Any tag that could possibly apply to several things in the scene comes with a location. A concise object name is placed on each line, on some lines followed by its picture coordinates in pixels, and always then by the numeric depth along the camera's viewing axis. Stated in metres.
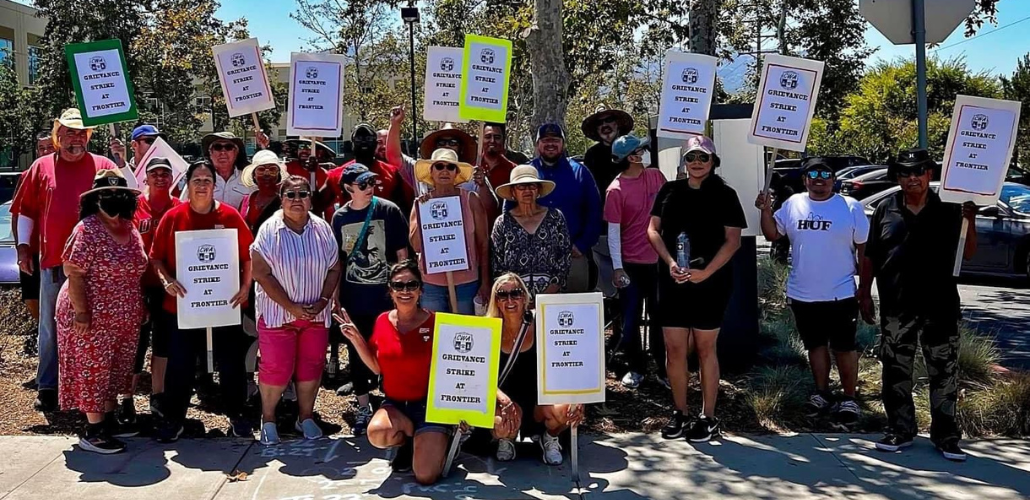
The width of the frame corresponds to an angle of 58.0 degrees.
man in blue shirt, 6.50
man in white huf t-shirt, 6.17
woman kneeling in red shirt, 5.16
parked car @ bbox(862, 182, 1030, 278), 11.94
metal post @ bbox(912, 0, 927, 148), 6.66
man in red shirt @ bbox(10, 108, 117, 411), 6.30
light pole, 23.45
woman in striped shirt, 5.68
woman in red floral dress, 5.54
